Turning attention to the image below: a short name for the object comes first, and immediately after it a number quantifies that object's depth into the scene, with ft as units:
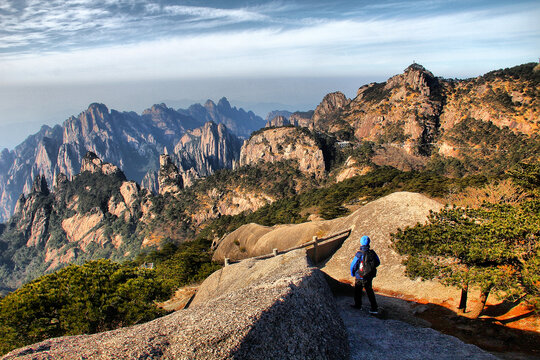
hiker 34.88
